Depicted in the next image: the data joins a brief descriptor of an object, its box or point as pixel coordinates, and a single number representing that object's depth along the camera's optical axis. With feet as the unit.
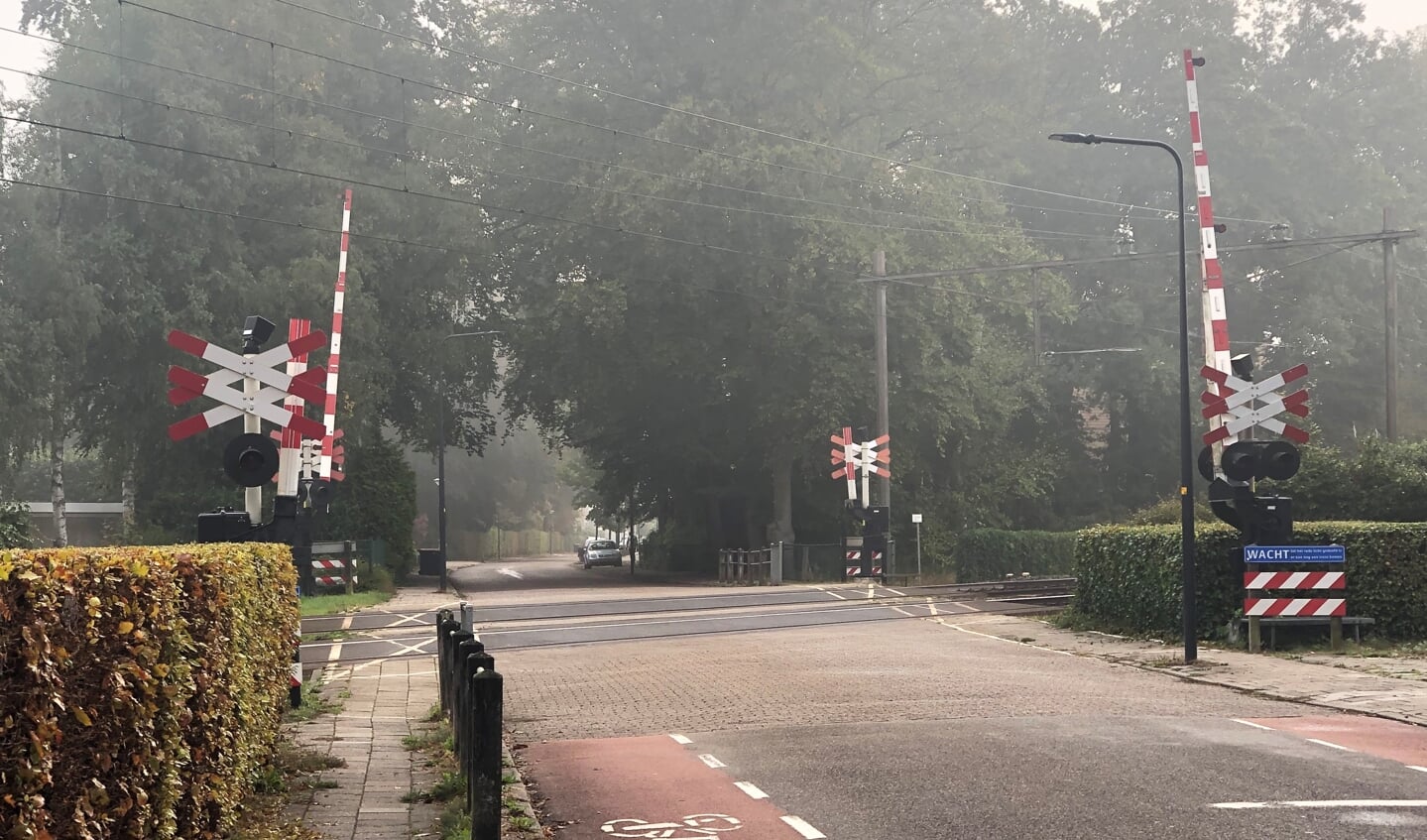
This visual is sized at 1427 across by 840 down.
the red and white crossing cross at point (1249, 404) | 71.72
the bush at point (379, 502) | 163.02
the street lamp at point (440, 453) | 171.22
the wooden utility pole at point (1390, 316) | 122.31
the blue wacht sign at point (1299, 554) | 69.87
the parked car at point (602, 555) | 254.47
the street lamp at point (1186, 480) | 66.95
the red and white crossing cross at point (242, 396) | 49.85
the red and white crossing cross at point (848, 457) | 134.31
